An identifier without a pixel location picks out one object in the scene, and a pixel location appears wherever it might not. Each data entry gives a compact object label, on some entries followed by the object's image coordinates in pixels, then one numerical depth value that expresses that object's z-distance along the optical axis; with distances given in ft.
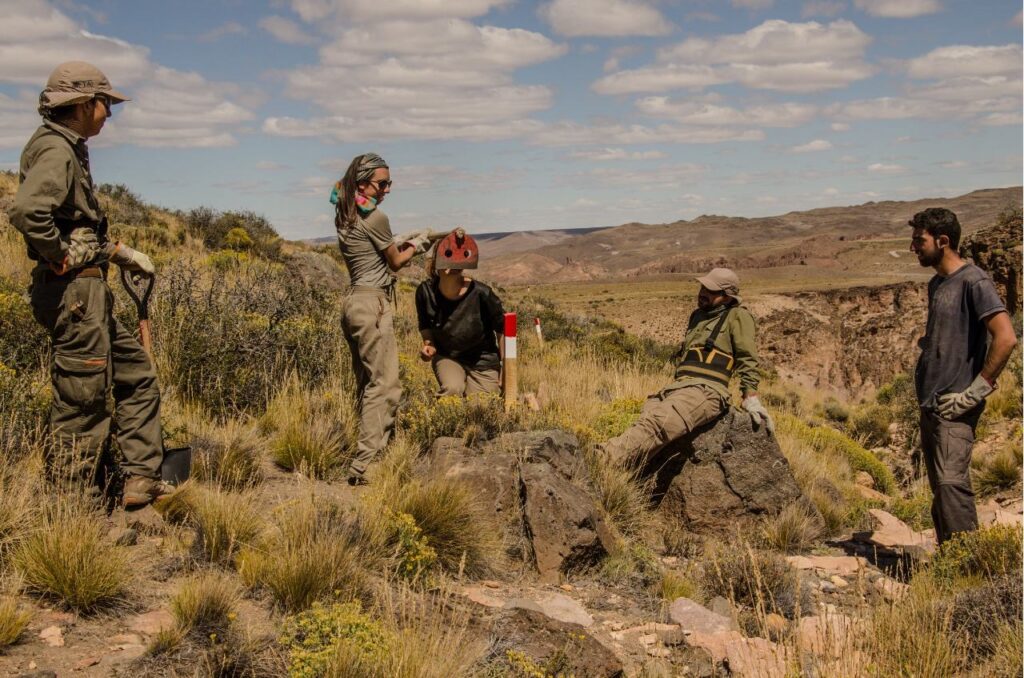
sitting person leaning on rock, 21.27
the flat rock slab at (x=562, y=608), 15.05
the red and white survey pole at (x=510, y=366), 22.30
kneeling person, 21.49
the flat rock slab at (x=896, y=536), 21.53
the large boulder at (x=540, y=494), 17.57
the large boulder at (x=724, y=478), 21.81
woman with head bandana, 19.08
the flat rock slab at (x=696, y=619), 15.19
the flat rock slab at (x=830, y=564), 19.67
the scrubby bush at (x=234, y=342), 22.63
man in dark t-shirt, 16.75
